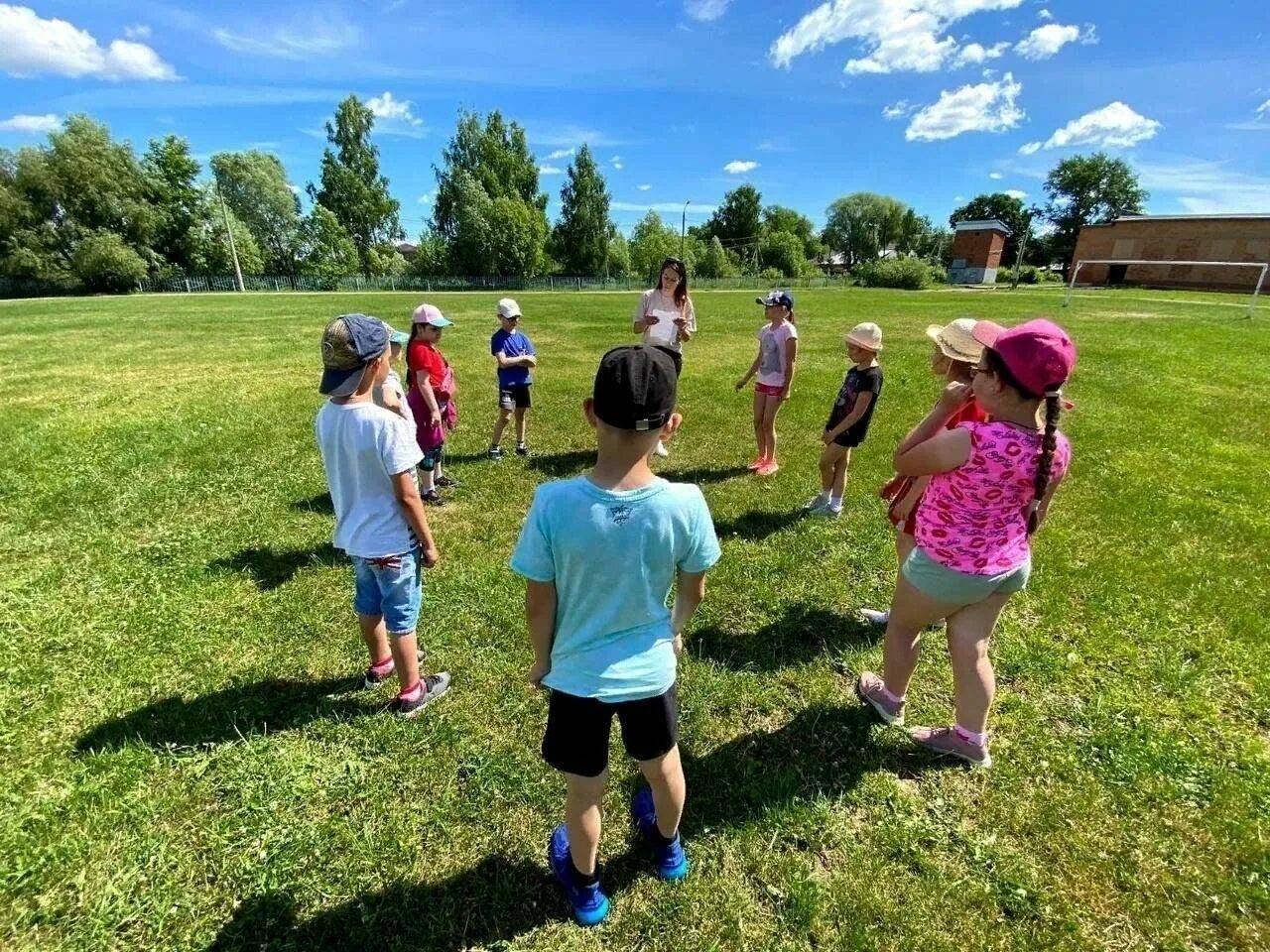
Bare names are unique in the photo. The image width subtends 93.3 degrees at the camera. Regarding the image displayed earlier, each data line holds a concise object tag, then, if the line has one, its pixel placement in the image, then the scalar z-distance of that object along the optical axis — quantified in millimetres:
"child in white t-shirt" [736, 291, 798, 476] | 6359
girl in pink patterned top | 2375
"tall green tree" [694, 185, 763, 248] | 99938
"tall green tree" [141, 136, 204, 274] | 55688
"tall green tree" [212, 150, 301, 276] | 66750
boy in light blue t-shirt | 1786
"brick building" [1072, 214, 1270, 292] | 53875
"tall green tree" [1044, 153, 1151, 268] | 83875
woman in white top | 6898
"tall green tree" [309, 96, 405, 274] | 67750
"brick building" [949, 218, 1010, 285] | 81938
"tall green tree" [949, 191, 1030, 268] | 90062
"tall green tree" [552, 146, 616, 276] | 70625
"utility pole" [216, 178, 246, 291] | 53800
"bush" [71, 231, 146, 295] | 49219
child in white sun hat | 5113
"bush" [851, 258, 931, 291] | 62750
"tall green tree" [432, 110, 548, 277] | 65438
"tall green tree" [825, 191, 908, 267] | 113375
